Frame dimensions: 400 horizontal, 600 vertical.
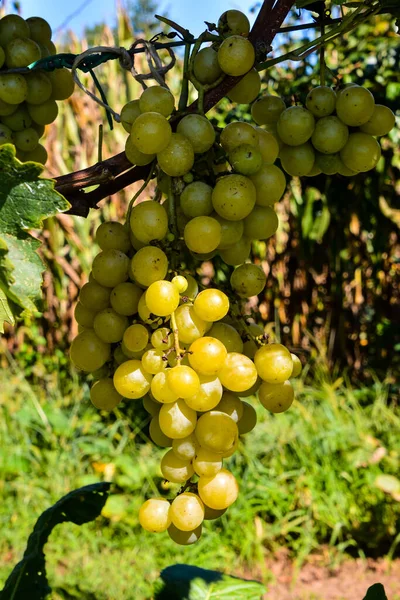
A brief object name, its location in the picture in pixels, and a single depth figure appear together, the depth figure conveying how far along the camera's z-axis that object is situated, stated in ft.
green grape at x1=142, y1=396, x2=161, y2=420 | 2.05
